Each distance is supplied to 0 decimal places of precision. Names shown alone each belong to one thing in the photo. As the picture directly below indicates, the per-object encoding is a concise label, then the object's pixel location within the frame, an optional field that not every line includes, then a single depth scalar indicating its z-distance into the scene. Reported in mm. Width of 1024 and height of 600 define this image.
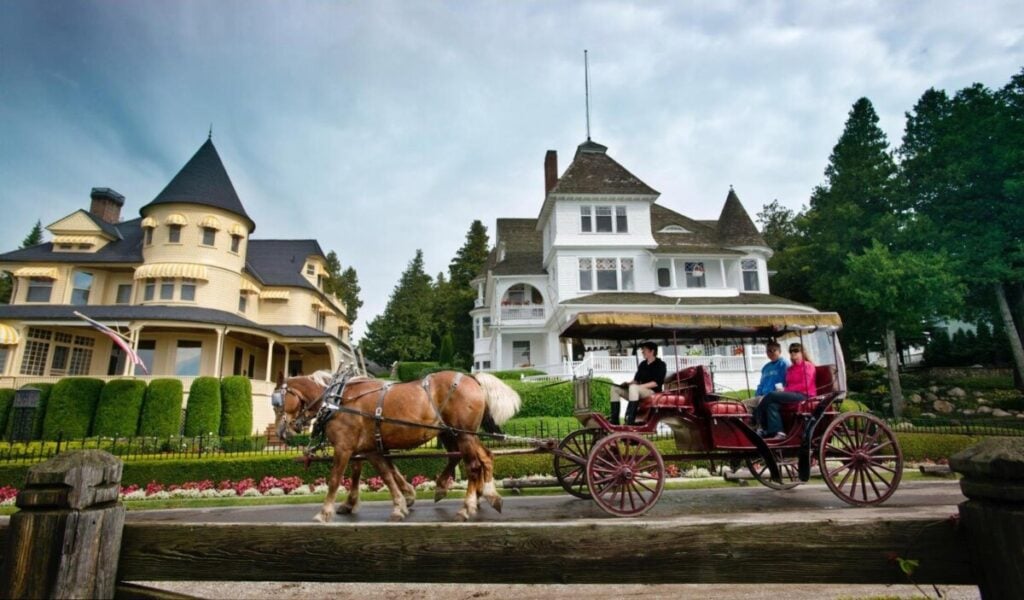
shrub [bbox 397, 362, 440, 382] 34594
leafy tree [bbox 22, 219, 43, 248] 73062
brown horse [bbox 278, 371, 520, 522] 7012
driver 7250
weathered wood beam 2490
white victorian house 26844
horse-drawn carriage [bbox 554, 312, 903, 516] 6578
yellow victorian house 24766
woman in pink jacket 7418
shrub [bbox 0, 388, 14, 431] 19578
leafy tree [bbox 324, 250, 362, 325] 49156
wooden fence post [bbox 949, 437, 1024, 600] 2137
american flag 21359
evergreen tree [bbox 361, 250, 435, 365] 46812
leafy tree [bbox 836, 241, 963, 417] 26078
